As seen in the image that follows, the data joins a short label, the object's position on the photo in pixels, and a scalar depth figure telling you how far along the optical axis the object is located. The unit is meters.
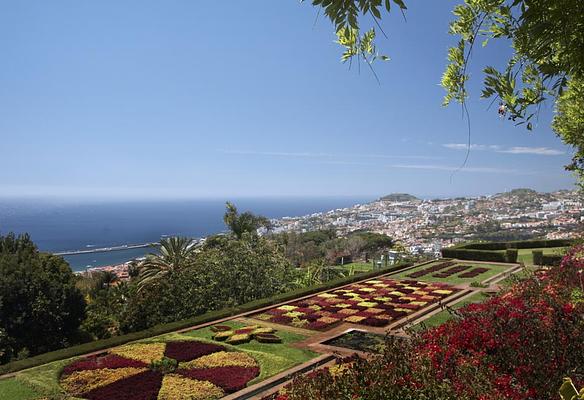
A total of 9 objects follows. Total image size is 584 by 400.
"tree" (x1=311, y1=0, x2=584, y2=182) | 2.43
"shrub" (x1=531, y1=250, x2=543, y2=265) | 24.97
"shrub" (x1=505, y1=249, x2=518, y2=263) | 27.44
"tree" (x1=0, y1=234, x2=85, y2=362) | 14.09
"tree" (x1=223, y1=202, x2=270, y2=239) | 31.43
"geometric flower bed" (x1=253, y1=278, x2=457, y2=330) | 14.77
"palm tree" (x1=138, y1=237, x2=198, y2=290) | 21.08
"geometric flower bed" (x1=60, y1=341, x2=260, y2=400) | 8.76
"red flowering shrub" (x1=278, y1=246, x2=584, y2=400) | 3.50
